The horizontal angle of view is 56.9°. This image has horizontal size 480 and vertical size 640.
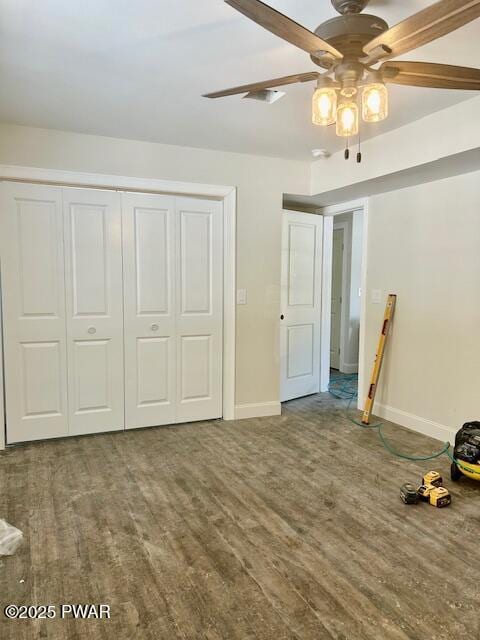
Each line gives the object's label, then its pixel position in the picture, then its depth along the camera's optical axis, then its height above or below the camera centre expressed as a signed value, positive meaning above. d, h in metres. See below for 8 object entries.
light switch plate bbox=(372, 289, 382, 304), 4.30 -0.13
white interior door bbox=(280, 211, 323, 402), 4.60 -0.22
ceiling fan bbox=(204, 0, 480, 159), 1.36 +0.78
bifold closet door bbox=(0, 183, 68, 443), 3.39 -0.23
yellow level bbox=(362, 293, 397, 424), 4.07 -0.69
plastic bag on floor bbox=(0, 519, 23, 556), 2.14 -1.30
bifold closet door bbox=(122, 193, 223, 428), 3.77 -0.25
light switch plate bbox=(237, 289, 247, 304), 4.08 -0.14
